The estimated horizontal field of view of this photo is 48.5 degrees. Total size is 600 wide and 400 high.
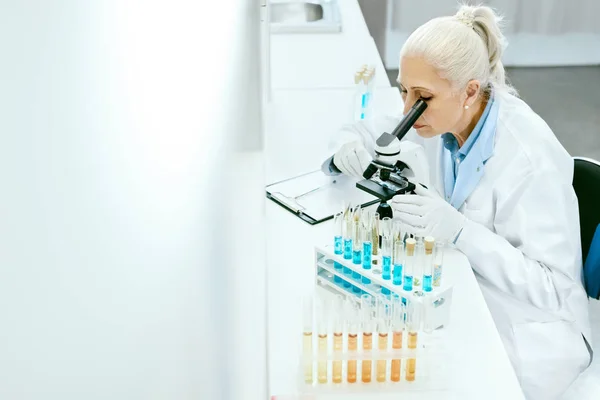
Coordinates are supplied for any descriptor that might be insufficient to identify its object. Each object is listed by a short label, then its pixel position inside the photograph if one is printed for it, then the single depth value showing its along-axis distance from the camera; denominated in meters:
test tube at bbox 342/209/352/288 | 1.71
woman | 1.86
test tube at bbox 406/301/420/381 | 1.46
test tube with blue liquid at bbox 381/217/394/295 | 1.63
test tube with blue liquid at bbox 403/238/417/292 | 1.58
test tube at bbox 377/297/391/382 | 1.45
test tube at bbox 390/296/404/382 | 1.46
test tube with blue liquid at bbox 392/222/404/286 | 1.61
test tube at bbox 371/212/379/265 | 1.70
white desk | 1.49
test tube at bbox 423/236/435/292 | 1.58
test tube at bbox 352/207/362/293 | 1.69
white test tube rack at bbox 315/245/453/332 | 1.58
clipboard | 2.17
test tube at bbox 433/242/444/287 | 1.61
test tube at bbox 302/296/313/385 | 1.45
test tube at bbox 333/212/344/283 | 1.73
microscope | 1.97
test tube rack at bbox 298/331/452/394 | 1.46
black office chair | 2.06
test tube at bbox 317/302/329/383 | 1.44
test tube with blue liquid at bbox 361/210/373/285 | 1.66
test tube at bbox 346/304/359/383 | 1.44
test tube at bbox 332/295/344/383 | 1.45
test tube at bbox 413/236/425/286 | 1.62
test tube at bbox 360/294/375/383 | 1.45
